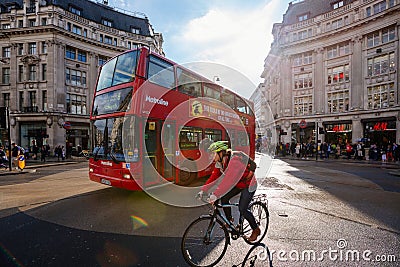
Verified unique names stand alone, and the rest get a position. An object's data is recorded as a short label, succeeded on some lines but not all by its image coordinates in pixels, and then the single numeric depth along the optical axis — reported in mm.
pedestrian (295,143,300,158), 24384
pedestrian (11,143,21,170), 15180
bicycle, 3254
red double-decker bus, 6117
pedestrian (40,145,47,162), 19844
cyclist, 3471
